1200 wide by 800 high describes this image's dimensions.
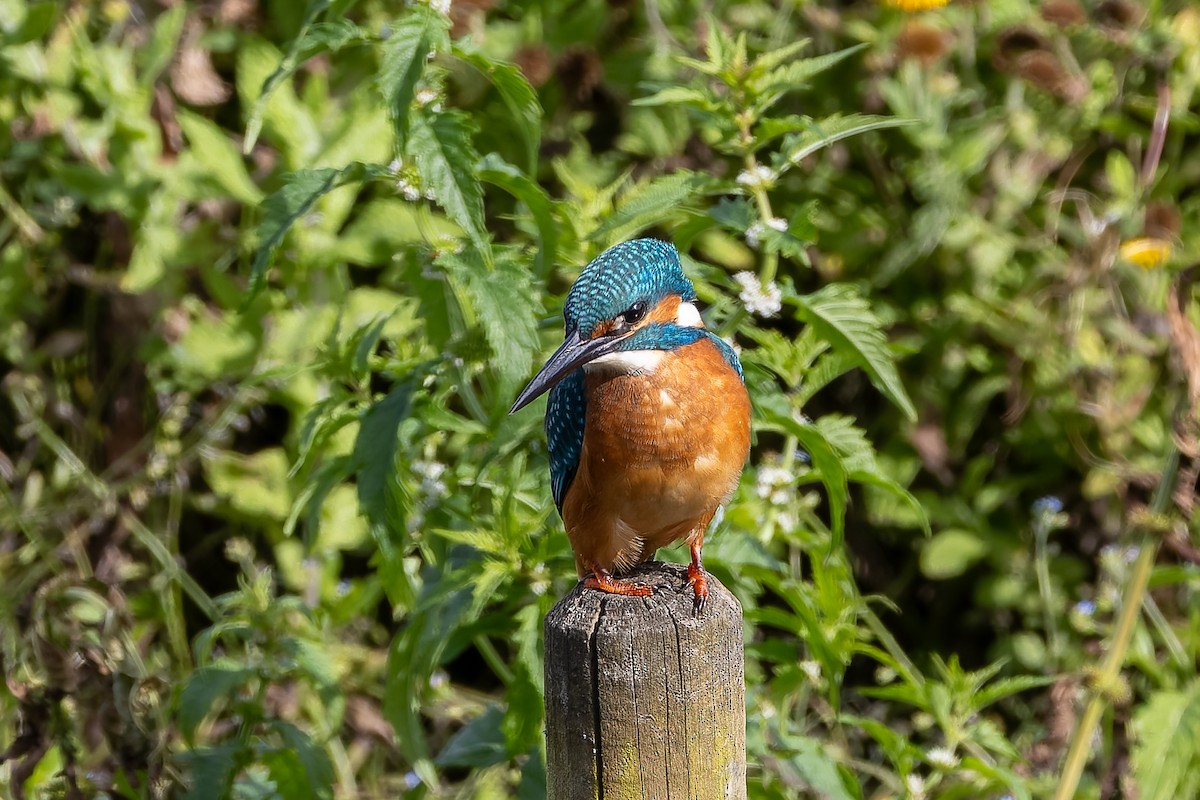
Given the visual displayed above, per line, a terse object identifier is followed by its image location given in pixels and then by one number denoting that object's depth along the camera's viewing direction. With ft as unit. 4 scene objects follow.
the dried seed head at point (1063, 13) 30.09
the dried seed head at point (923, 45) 29.91
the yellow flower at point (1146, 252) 28.25
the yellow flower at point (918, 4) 28.91
